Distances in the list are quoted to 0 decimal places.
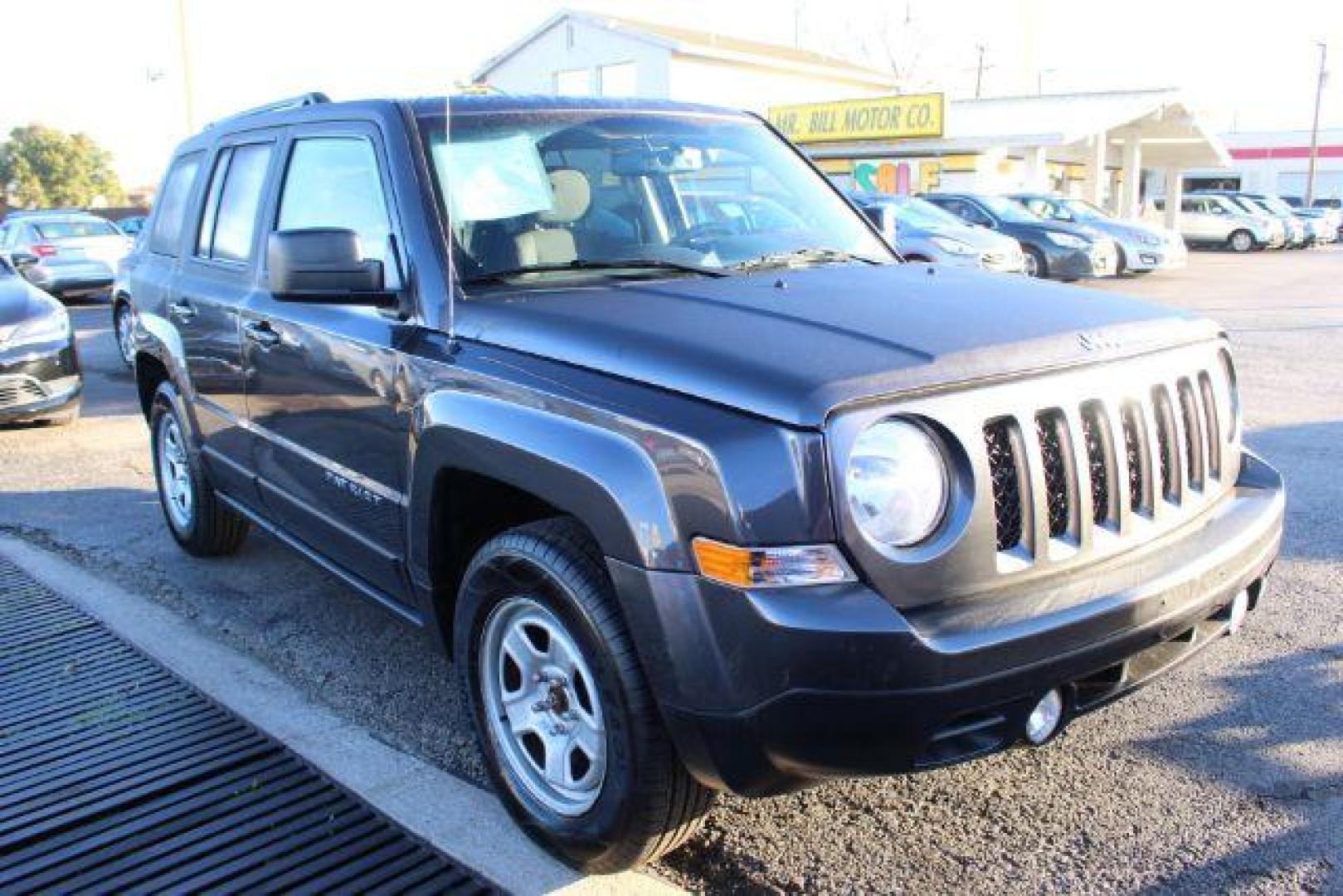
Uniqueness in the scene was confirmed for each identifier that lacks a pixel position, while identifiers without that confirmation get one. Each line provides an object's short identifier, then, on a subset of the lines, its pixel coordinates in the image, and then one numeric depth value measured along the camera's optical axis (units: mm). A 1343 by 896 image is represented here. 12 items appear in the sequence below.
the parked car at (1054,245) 19281
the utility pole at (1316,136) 56500
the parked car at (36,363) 8234
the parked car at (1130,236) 20547
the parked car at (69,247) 18469
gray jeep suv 2291
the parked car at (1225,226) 33125
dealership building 30141
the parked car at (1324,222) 36281
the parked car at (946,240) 14898
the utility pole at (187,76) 22297
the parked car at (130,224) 26166
